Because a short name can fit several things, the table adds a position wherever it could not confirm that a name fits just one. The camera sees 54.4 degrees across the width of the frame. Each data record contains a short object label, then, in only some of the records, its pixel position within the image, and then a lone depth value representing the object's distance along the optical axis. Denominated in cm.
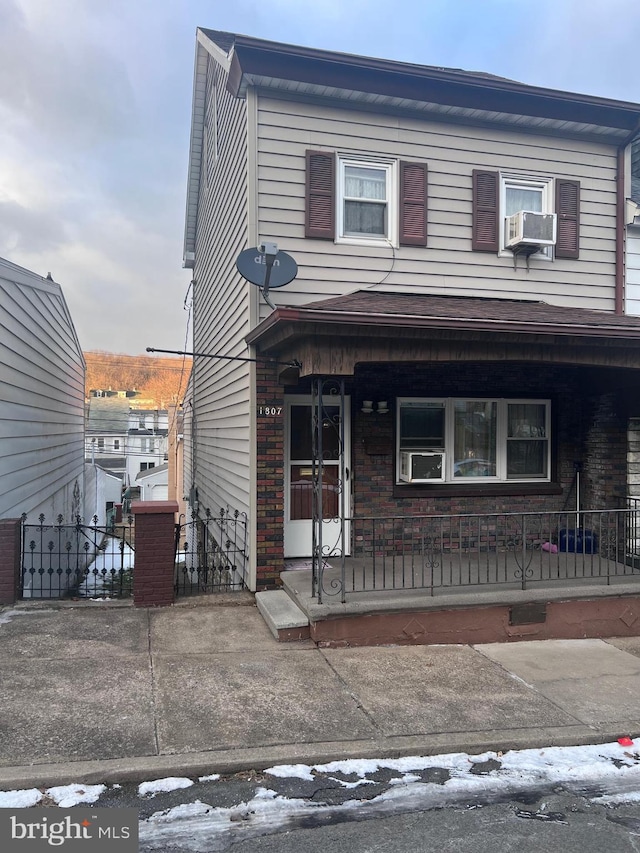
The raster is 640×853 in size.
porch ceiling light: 765
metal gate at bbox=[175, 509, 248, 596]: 760
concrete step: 587
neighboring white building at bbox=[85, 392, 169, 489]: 4685
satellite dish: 657
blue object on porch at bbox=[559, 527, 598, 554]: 801
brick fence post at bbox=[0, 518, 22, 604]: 648
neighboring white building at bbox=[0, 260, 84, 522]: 781
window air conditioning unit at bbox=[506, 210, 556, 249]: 796
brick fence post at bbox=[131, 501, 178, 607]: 662
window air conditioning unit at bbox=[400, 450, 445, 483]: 769
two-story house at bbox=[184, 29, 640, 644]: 703
